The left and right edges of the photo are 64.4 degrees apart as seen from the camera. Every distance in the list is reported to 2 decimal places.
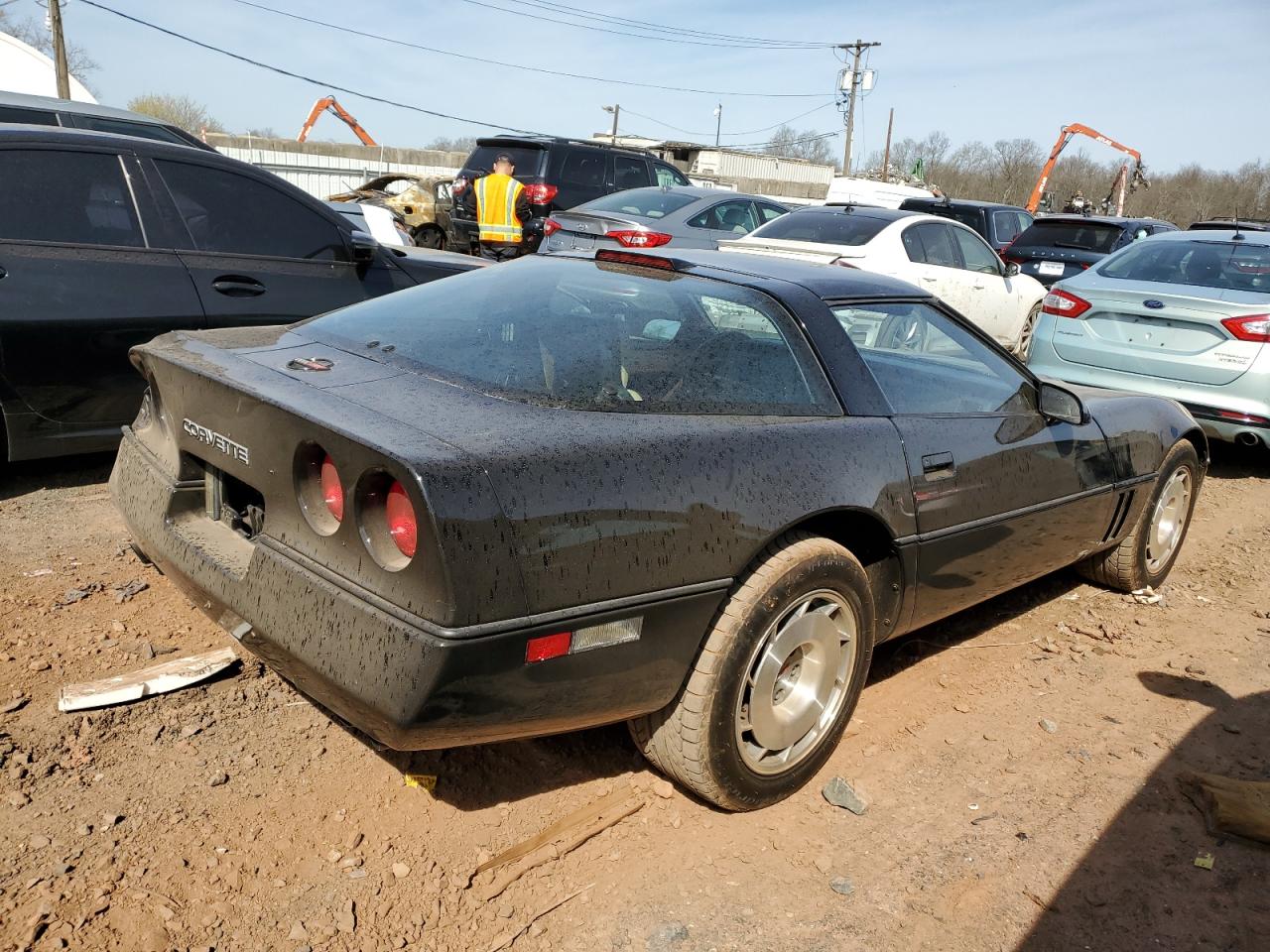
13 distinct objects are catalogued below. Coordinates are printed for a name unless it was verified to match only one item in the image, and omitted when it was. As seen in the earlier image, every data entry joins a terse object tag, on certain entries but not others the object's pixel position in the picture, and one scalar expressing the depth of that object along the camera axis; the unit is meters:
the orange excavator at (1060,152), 29.03
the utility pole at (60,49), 25.70
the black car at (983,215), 14.09
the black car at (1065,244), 12.28
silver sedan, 9.51
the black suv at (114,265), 4.30
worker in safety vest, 10.10
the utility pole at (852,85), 46.10
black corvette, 2.09
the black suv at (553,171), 12.93
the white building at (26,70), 27.33
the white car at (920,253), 8.62
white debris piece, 2.89
